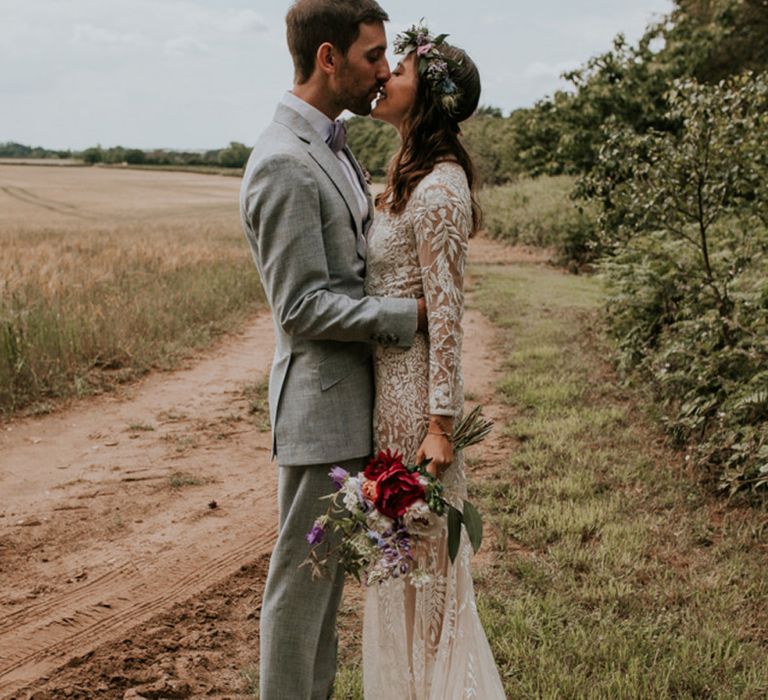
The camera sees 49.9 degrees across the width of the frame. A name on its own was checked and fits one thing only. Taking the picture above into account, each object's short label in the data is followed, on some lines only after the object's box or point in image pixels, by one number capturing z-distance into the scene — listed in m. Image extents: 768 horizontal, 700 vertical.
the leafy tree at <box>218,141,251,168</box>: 51.41
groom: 2.43
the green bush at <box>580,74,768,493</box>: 5.38
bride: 2.56
